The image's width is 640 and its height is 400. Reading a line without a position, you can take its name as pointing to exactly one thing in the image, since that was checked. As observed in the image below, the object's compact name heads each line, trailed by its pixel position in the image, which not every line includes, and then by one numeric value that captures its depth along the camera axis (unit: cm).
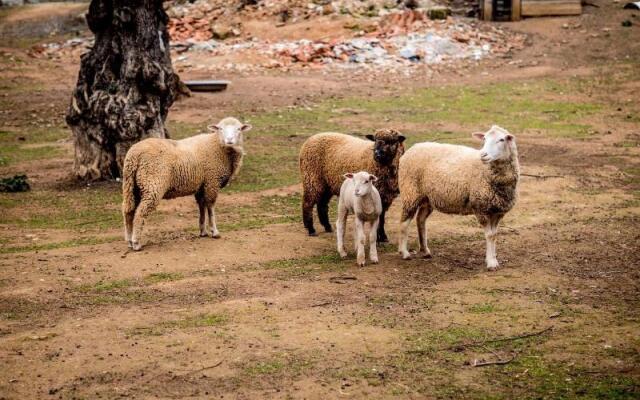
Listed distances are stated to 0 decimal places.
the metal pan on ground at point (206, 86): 2180
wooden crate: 2798
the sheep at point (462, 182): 955
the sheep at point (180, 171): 1064
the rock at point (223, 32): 2834
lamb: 977
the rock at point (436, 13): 2750
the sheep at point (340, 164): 1052
